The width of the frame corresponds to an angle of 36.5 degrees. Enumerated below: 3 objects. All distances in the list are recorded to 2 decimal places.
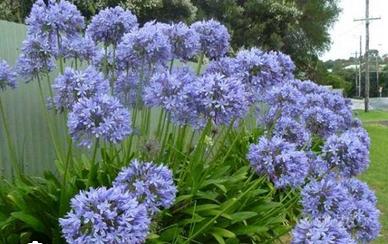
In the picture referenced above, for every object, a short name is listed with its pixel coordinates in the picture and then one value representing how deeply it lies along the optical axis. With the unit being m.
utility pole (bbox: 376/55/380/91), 84.56
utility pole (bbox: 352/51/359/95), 87.60
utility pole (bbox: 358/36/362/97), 71.44
